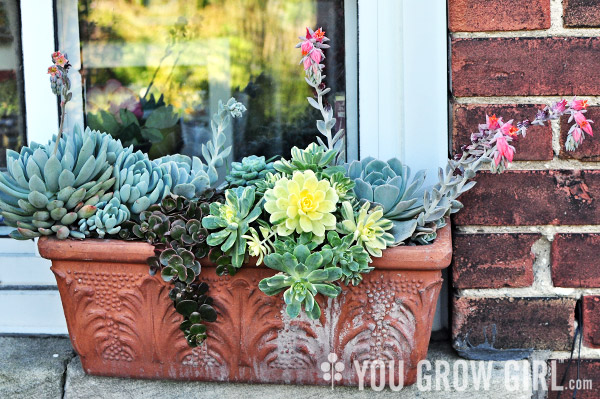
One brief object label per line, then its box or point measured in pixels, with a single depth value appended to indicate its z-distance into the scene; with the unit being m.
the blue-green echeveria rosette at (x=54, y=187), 1.48
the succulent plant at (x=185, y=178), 1.54
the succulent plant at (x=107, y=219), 1.50
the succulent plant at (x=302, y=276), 1.44
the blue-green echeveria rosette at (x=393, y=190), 1.48
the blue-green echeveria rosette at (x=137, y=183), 1.51
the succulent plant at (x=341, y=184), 1.48
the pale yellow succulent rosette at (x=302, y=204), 1.45
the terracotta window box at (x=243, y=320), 1.48
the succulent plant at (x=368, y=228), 1.45
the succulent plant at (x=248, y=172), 1.53
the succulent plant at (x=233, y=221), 1.46
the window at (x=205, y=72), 1.63
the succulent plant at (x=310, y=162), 1.49
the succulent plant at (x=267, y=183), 1.49
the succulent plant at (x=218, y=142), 1.57
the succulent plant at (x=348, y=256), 1.44
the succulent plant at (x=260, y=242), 1.46
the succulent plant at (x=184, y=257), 1.47
